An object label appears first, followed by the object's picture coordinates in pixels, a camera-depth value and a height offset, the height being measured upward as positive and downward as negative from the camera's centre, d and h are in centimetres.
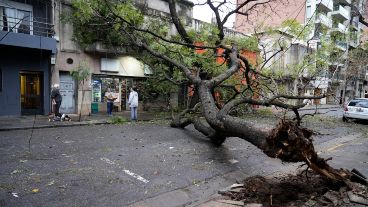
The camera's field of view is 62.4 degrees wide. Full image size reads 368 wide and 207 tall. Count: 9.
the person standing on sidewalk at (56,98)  1366 -46
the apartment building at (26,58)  1423 +147
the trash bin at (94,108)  1825 -114
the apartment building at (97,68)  1625 +128
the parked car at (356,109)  1748 -90
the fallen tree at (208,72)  513 +85
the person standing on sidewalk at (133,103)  1470 -64
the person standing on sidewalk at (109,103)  1650 -77
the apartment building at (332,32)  1577 +348
